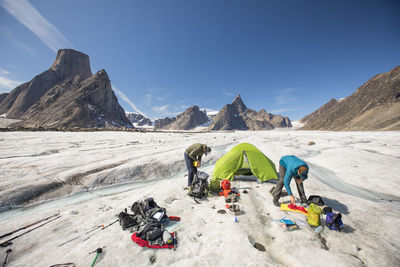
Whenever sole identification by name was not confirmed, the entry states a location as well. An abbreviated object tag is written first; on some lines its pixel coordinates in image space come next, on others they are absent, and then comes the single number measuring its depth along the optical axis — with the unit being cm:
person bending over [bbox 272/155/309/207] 549
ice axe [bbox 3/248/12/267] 388
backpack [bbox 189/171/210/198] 697
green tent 877
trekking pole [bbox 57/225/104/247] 429
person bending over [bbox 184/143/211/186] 760
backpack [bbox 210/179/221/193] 746
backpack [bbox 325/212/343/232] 465
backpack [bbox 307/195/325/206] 607
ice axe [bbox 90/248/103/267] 378
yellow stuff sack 484
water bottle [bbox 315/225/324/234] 466
